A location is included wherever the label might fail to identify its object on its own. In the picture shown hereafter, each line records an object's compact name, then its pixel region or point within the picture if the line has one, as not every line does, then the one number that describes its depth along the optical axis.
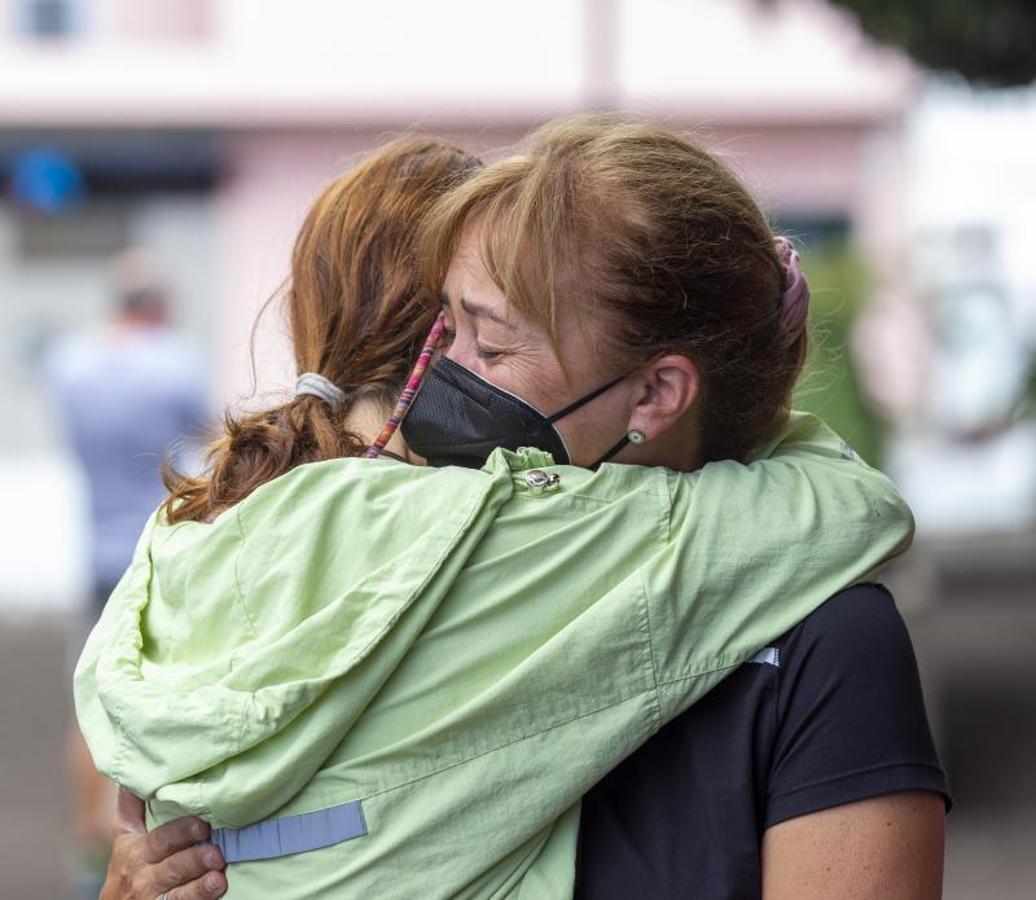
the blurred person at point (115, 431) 9.78
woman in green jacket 4.10
